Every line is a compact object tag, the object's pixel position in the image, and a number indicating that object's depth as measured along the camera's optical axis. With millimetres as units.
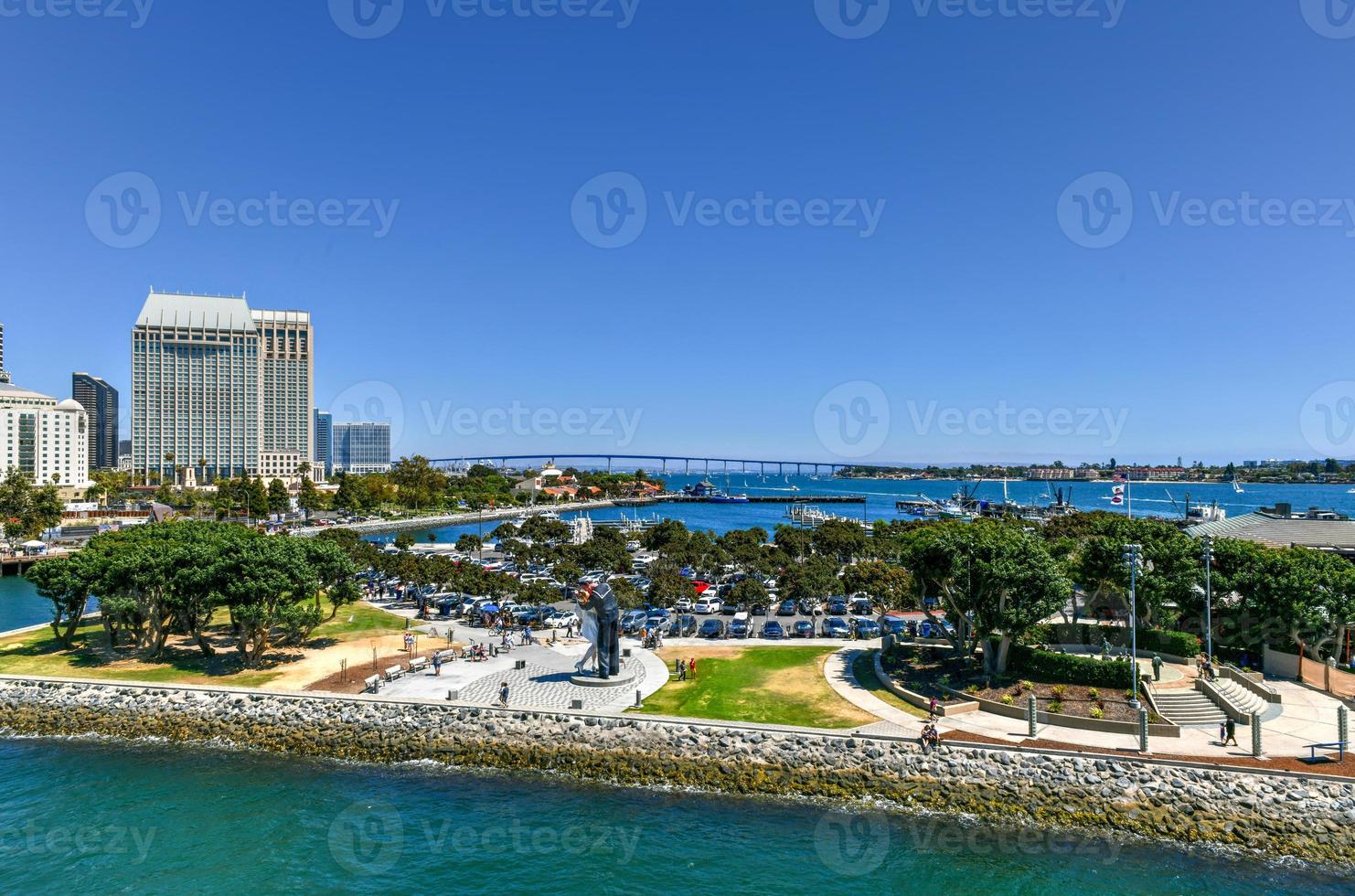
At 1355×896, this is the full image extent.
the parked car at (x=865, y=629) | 48906
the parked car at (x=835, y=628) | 49188
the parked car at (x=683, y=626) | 50762
